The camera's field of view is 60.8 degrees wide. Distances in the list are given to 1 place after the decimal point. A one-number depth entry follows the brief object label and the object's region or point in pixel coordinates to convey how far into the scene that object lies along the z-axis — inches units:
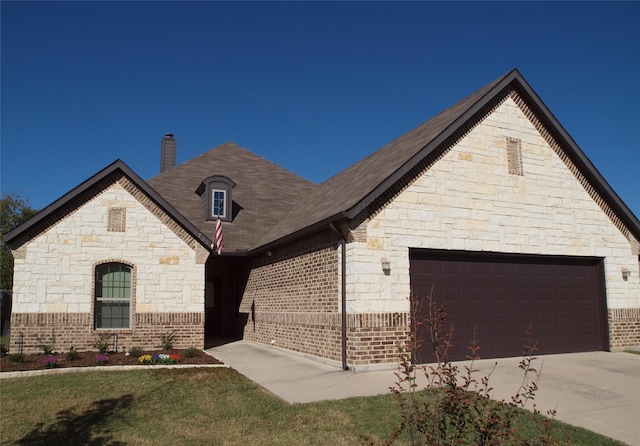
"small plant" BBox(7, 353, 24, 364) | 492.1
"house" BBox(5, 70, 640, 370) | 488.1
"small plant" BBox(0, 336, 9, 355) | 543.3
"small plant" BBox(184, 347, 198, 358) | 542.6
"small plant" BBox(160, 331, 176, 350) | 609.6
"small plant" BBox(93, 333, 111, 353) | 582.7
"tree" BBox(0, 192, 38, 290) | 1546.5
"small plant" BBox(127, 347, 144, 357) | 533.6
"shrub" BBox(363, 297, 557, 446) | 182.4
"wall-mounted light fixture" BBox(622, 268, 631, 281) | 603.2
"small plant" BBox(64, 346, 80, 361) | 519.2
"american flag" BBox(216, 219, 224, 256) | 693.9
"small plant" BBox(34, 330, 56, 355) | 571.8
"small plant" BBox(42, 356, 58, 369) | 477.0
